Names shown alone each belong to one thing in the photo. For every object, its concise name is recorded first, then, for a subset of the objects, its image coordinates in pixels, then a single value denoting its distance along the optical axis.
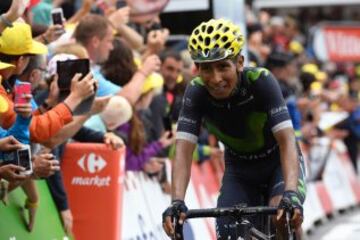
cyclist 11.56
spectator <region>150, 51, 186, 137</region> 19.21
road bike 10.90
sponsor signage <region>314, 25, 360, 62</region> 39.66
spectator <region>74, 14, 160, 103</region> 15.77
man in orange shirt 12.18
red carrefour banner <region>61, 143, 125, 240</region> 15.25
